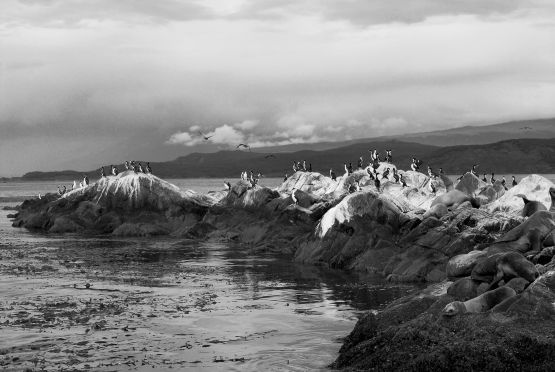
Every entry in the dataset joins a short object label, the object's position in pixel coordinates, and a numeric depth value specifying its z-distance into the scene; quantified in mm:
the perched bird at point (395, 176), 59250
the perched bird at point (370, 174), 60875
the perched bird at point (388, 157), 68062
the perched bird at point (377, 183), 55703
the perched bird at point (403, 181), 56641
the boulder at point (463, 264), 25297
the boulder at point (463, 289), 21219
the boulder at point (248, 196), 61188
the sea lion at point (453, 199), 44562
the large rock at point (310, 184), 68125
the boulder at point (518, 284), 20219
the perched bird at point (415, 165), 65875
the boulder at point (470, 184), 57750
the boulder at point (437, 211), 42125
